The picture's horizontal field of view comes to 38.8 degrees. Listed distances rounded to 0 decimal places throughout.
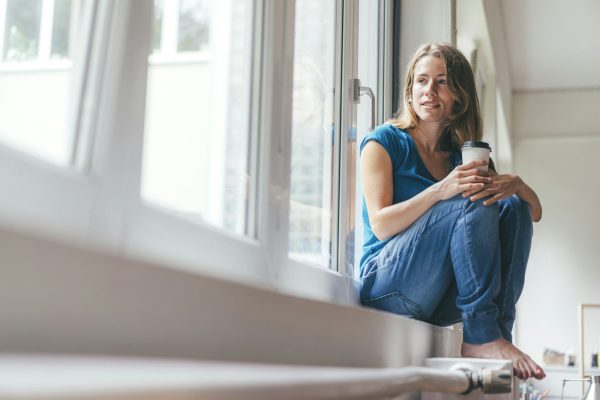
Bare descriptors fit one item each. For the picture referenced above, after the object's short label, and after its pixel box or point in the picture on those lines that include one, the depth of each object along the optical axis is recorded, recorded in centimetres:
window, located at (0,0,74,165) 64
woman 157
